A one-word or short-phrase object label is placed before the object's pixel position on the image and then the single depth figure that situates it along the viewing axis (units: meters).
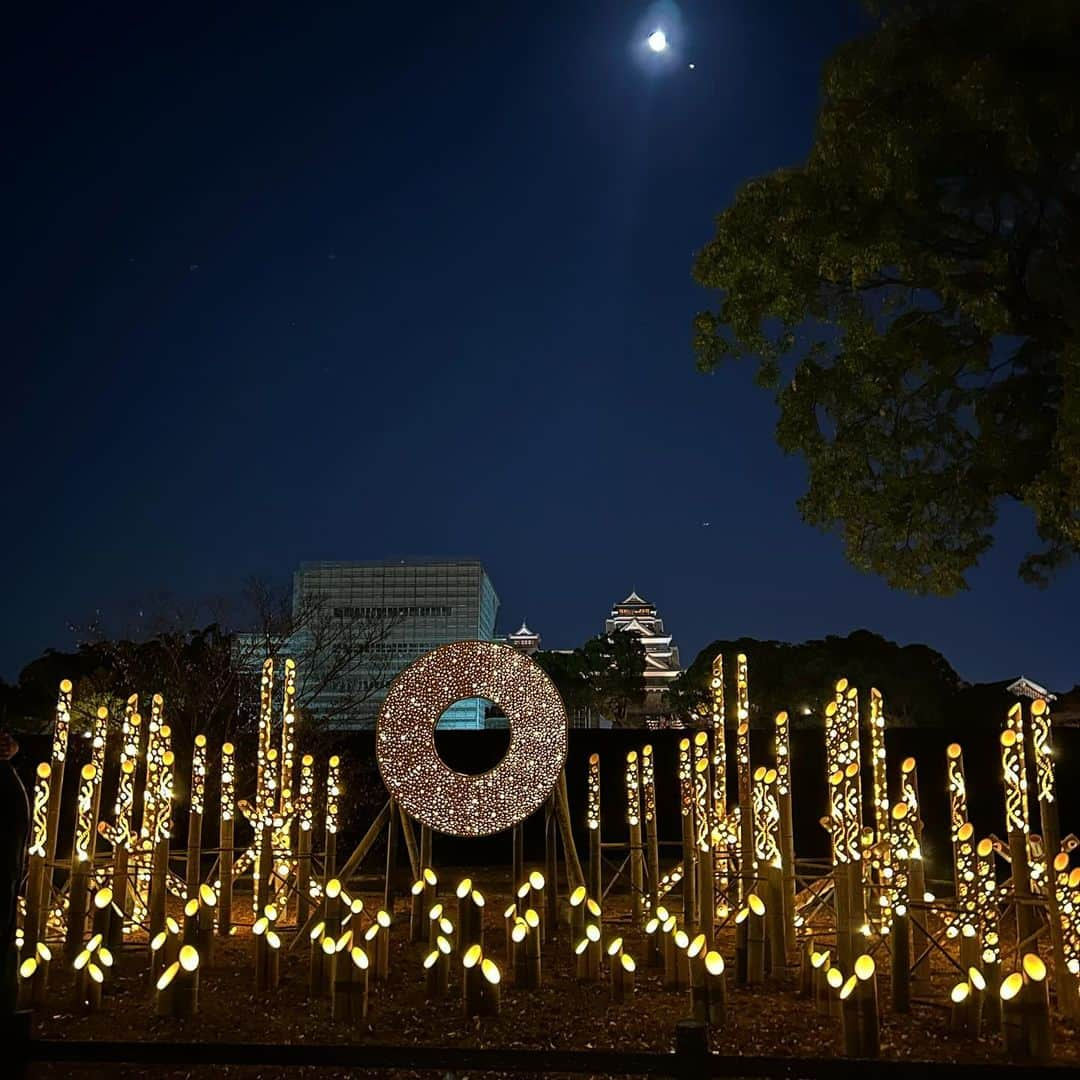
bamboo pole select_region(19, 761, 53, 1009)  3.87
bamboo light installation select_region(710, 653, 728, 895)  4.79
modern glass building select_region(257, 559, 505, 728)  29.04
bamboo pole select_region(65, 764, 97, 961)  4.25
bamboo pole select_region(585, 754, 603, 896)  5.25
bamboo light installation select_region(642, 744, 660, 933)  4.87
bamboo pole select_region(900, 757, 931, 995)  4.44
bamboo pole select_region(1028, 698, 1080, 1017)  3.56
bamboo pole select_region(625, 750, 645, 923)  5.12
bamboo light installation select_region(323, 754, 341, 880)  5.34
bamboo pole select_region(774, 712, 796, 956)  4.40
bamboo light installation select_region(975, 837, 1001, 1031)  3.49
